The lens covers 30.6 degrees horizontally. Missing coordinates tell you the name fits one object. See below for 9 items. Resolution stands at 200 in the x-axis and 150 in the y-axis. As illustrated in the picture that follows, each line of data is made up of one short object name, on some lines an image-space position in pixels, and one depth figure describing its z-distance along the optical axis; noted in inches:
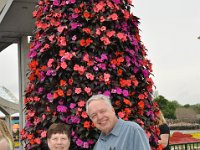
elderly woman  119.6
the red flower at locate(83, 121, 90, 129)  131.3
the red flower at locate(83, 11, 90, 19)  138.3
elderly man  95.5
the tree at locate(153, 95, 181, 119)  2305.6
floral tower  133.3
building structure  246.7
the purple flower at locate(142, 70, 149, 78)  142.2
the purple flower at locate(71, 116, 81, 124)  132.0
